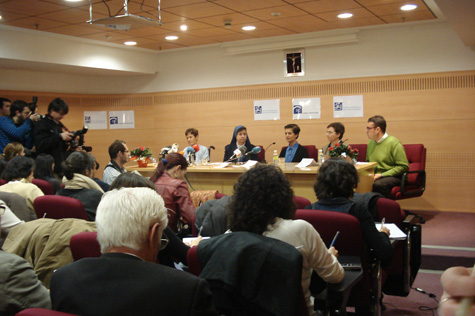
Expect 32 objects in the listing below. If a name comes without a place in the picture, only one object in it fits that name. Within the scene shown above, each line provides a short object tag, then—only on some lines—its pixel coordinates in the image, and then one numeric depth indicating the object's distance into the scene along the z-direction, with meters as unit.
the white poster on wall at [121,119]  10.38
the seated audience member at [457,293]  0.95
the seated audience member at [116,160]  5.31
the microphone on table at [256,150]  6.91
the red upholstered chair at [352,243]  2.66
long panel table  5.93
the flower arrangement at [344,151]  6.05
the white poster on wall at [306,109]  8.66
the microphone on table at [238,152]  6.98
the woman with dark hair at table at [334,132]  7.04
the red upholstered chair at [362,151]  7.35
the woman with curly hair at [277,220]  2.13
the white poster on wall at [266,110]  9.03
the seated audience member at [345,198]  2.72
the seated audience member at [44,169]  4.91
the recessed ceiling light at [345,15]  7.00
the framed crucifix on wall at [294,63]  8.78
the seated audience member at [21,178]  4.03
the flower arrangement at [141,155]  7.13
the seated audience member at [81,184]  3.81
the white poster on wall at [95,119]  10.22
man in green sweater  6.42
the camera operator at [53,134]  6.12
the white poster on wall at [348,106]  8.30
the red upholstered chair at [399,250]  3.41
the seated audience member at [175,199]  3.79
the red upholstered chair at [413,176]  6.37
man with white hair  1.37
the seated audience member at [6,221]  2.86
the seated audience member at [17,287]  1.74
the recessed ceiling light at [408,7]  6.49
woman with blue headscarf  7.47
